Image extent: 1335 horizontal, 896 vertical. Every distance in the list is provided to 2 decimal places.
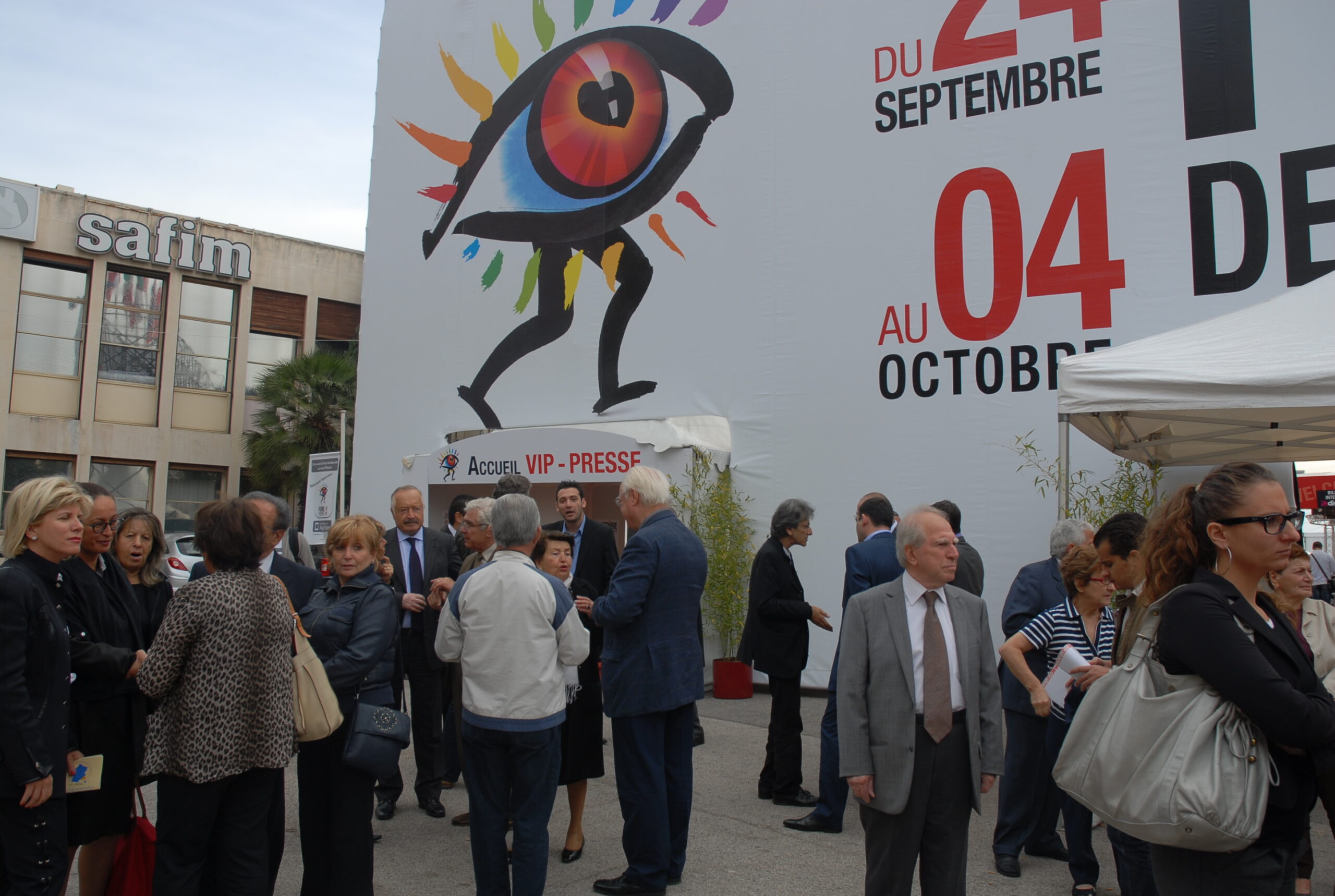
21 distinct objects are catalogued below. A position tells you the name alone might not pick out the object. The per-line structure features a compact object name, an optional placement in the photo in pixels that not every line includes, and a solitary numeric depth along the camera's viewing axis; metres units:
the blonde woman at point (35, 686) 3.00
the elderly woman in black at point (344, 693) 3.73
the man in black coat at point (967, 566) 5.38
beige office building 20.59
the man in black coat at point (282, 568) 4.31
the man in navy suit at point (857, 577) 4.95
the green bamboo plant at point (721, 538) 9.41
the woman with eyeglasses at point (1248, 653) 2.03
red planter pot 8.94
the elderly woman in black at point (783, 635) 5.46
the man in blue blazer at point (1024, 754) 4.57
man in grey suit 3.12
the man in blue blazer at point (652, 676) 4.15
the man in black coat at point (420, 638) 5.46
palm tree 21.19
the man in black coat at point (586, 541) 5.85
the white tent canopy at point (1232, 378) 4.80
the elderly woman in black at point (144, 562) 4.01
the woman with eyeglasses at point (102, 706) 3.47
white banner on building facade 7.63
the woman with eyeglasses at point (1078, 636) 4.09
